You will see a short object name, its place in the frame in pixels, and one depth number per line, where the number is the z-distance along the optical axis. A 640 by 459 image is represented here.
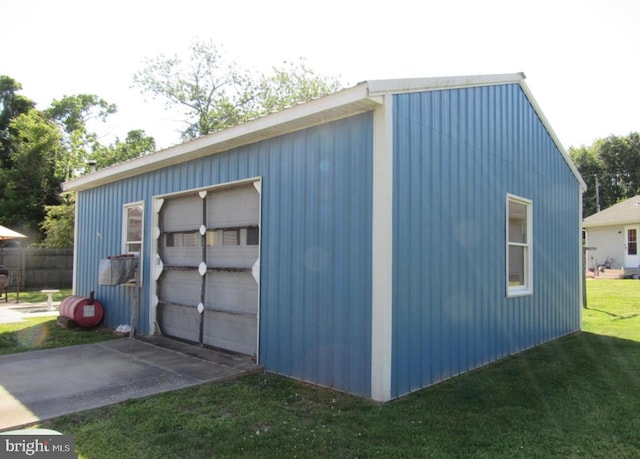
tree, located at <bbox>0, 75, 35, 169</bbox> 26.47
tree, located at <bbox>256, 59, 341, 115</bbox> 26.75
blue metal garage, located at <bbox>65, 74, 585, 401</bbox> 4.19
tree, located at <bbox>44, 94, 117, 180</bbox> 24.30
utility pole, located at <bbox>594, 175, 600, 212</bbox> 34.81
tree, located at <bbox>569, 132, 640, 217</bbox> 34.91
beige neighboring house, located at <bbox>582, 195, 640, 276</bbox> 20.73
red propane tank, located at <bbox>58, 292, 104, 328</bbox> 8.00
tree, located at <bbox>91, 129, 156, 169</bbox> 26.16
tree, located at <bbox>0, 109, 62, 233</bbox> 23.14
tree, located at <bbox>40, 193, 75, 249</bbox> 18.39
